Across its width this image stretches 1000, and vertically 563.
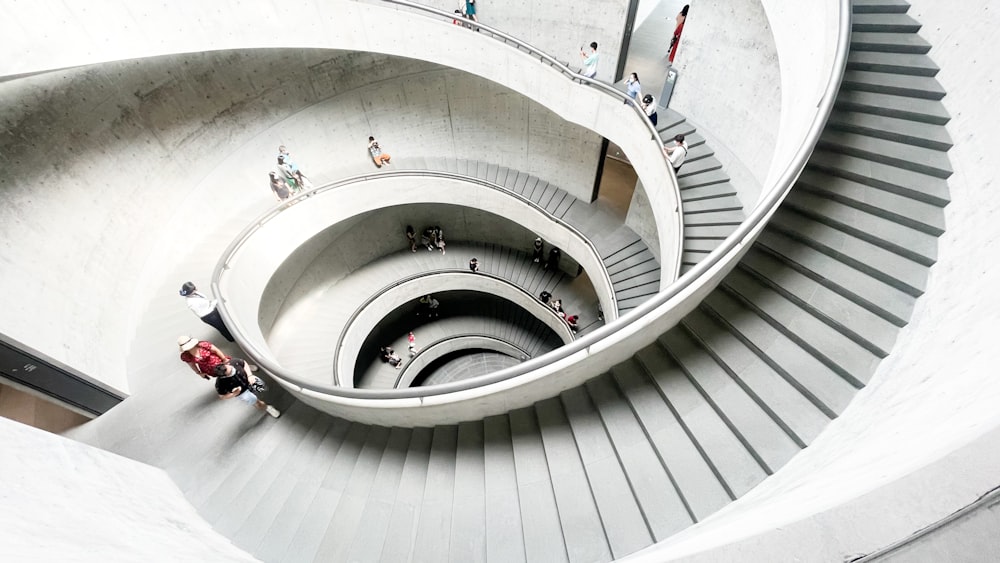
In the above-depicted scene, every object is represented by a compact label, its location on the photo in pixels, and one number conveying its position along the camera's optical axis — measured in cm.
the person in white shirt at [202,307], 597
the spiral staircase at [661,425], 379
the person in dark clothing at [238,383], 515
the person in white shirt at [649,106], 848
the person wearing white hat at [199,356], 525
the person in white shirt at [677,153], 781
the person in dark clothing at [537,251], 1494
